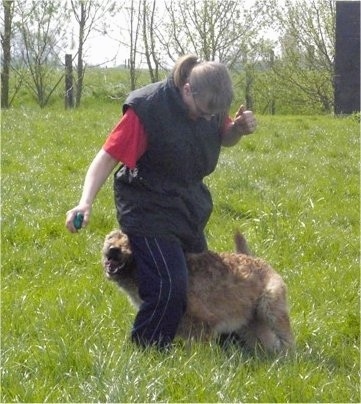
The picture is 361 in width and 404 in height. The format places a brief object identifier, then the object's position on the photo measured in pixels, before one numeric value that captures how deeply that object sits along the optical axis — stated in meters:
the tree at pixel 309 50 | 33.94
